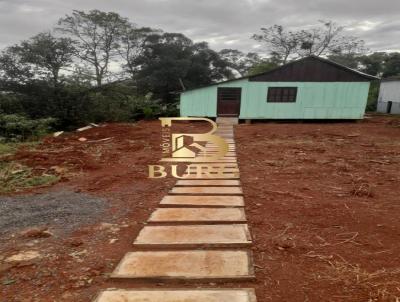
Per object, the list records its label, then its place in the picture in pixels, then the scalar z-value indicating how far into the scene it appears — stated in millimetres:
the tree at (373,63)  28375
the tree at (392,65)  27672
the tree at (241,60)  29738
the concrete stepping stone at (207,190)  4504
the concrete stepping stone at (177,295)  2154
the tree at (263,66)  26138
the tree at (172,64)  22297
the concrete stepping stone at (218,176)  5418
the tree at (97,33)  22391
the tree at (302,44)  27906
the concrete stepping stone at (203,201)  3999
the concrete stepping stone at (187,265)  2420
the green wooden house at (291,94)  14352
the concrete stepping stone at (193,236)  2928
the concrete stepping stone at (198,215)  3500
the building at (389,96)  19266
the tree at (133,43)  23719
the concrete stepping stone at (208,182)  4980
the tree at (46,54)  12359
